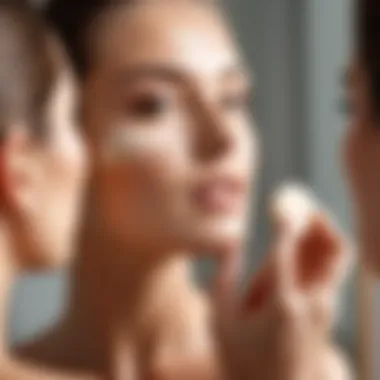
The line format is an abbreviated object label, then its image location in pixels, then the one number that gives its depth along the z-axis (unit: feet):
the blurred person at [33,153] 3.82
